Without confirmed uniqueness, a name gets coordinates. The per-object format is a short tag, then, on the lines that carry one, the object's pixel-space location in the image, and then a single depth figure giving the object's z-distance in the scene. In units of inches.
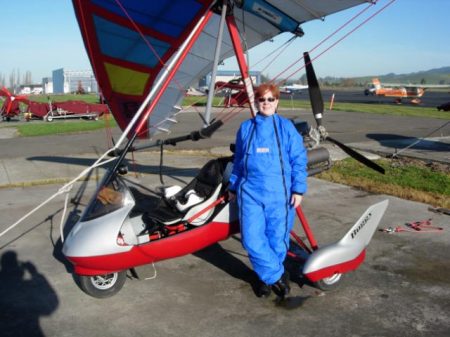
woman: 152.1
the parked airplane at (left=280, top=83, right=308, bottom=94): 3277.6
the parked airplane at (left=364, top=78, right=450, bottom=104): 2117.4
